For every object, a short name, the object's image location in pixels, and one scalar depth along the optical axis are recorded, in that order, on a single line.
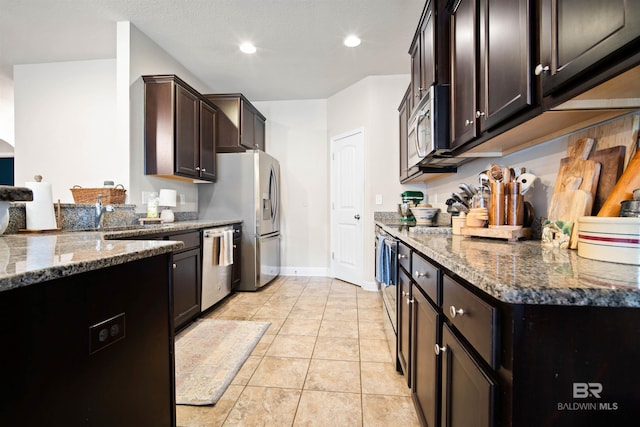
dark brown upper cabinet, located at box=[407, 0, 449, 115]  1.81
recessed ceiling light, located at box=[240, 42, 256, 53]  3.05
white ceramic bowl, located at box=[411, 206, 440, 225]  2.23
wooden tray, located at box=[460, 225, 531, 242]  1.24
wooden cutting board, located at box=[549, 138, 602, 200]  1.01
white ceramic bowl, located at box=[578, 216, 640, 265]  0.69
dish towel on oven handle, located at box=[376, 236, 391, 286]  1.90
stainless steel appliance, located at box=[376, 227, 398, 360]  1.86
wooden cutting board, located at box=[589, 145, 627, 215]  0.95
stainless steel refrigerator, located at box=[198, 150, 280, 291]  3.61
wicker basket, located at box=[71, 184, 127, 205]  2.33
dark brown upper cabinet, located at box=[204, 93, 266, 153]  3.85
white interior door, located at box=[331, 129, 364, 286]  3.89
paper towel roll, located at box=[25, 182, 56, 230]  1.58
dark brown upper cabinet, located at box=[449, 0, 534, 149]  1.03
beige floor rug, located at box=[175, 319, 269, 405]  1.66
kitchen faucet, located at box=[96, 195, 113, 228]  2.13
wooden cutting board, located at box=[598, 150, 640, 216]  0.86
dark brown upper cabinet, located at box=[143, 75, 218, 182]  2.82
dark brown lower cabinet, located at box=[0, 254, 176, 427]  0.61
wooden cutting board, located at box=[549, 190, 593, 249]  1.01
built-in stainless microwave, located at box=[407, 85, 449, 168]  1.79
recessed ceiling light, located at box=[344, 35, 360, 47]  2.94
